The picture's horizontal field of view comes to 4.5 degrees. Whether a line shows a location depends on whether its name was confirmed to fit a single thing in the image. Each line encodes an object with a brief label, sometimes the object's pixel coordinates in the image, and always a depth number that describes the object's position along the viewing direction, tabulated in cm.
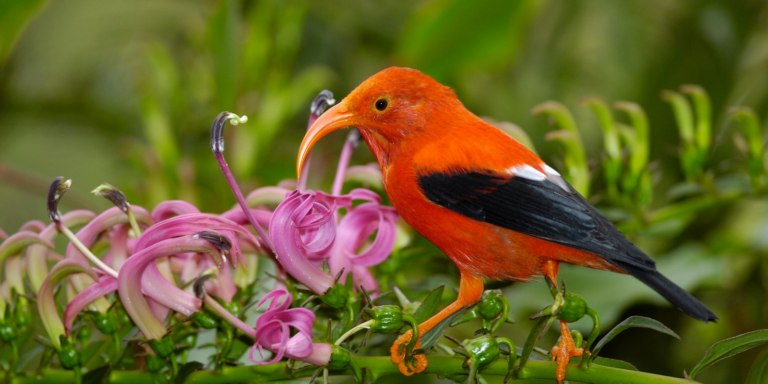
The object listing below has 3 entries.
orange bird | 307
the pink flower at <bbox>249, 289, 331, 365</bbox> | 304
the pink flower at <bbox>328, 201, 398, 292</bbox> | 308
